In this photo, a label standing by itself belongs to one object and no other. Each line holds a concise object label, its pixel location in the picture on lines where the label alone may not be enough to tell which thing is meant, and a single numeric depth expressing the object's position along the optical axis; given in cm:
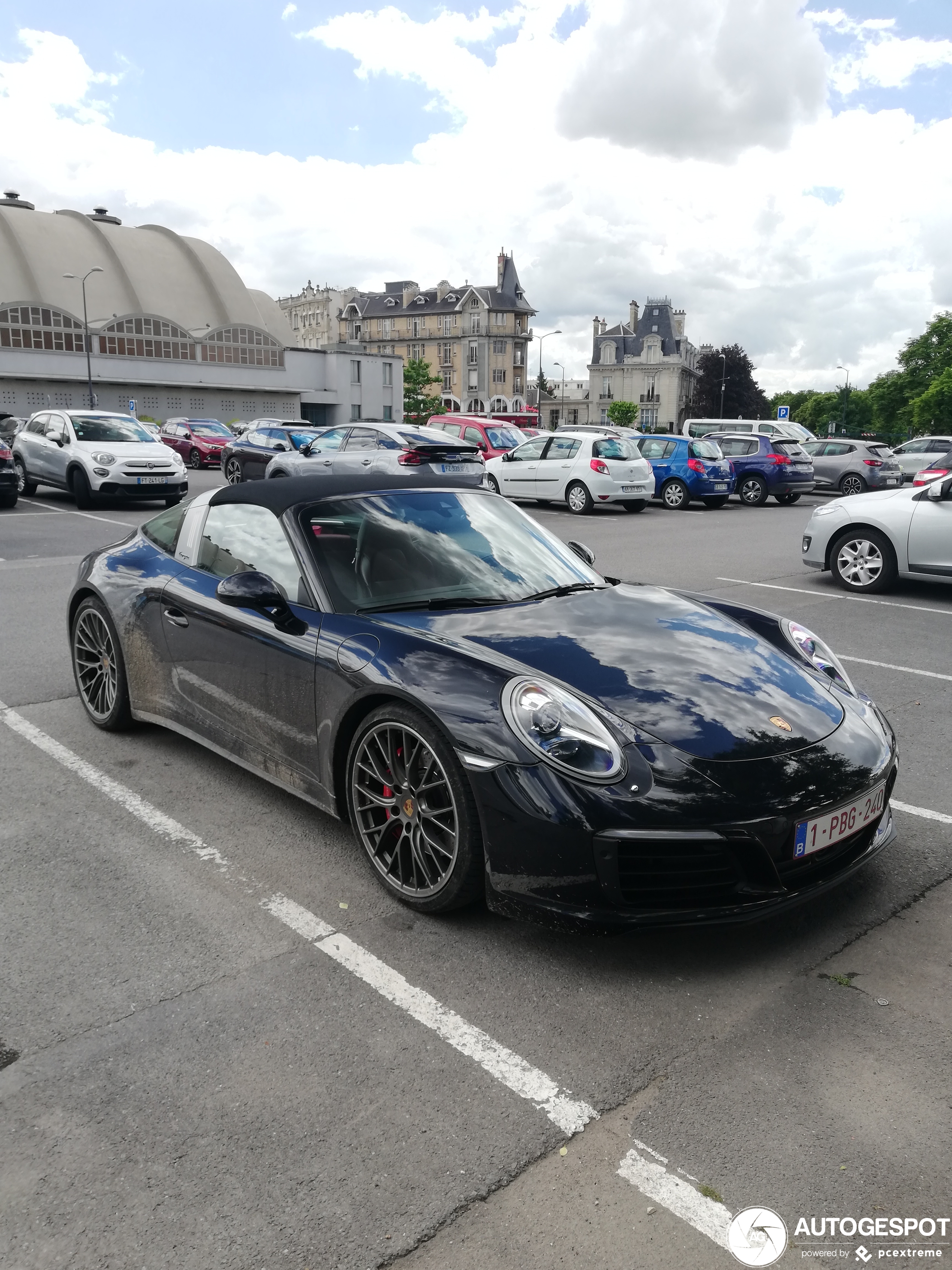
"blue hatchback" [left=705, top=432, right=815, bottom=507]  2450
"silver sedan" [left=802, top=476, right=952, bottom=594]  983
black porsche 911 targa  292
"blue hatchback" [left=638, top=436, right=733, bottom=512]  2252
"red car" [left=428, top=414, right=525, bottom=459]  2359
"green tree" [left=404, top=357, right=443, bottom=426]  9319
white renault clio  1972
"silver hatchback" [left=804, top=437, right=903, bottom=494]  2725
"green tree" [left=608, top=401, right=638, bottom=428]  12731
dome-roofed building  6391
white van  3131
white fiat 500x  1681
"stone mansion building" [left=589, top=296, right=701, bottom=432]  13025
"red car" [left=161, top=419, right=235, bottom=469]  3269
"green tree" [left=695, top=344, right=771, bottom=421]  10225
